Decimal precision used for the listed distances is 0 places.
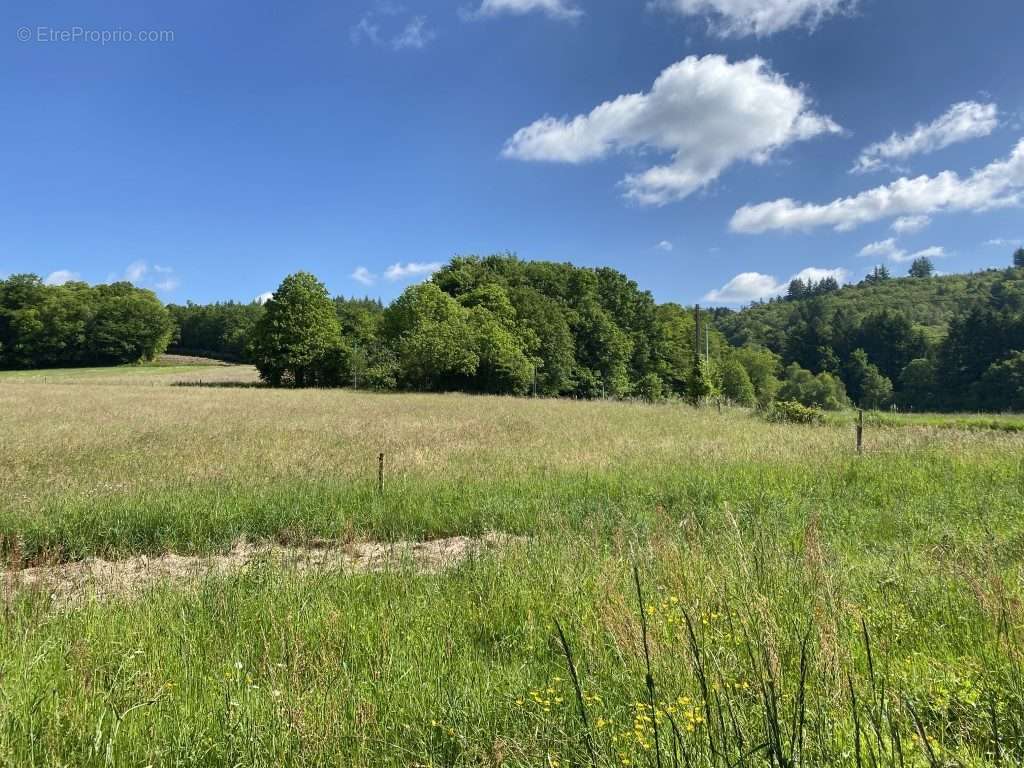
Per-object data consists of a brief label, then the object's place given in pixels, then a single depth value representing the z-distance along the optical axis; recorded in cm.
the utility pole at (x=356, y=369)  5678
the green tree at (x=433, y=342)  5156
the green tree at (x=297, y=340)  5875
